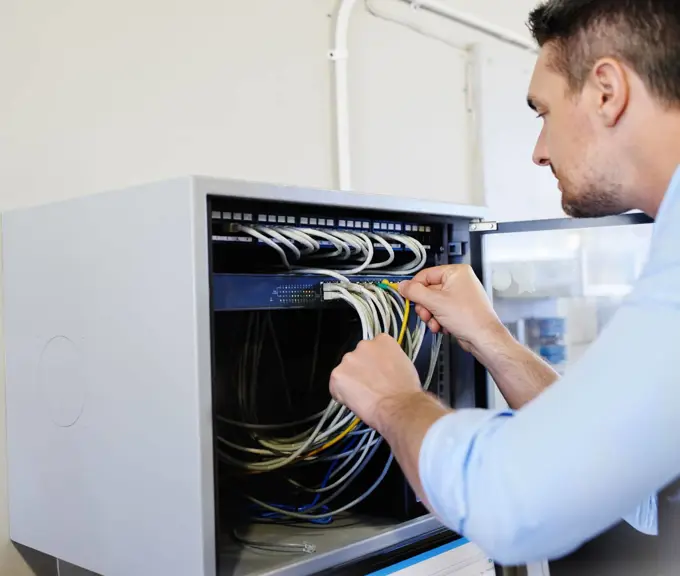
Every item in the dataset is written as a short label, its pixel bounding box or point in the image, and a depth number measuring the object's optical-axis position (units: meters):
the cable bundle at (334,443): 0.98
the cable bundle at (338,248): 0.90
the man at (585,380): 0.58
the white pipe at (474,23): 1.79
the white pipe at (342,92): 1.57
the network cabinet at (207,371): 0.79
